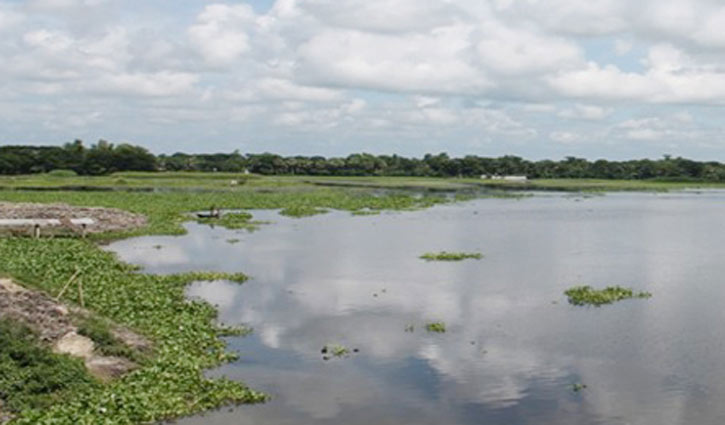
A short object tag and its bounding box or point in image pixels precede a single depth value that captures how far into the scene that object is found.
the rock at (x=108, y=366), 20.41
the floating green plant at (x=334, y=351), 24.28
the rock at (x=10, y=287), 24.53
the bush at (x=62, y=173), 164.86
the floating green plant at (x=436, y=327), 27.64
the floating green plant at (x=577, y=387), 21.02
